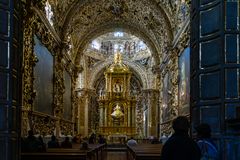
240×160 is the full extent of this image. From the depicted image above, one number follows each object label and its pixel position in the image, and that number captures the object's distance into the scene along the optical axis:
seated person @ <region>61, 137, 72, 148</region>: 9.25
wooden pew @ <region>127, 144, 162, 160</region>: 5.57
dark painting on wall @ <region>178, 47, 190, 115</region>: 10.84
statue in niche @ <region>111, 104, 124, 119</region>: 22.81
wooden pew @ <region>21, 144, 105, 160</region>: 5.72
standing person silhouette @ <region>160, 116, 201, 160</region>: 3.01
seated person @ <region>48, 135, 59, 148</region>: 9.29
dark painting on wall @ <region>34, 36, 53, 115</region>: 10.16
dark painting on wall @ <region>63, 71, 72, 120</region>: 15.09
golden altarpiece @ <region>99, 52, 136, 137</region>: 23.06
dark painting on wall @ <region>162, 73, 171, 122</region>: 14.92
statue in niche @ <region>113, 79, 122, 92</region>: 24.01
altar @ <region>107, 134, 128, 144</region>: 22.52
